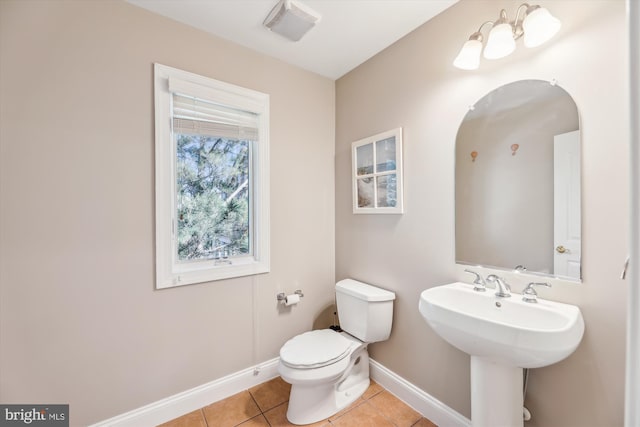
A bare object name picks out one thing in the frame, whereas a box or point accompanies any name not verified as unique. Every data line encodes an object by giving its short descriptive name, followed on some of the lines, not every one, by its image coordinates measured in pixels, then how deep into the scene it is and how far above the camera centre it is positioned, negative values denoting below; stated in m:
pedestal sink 0.93 -0.49
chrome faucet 1.23 -0.37
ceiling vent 1.48 +1.15
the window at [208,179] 1.60 +0.23
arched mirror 1.14 +0.15
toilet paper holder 2.02 -0.65
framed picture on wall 1.78 +0.28
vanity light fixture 1.07 +0.78
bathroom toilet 1.54 -0.89
